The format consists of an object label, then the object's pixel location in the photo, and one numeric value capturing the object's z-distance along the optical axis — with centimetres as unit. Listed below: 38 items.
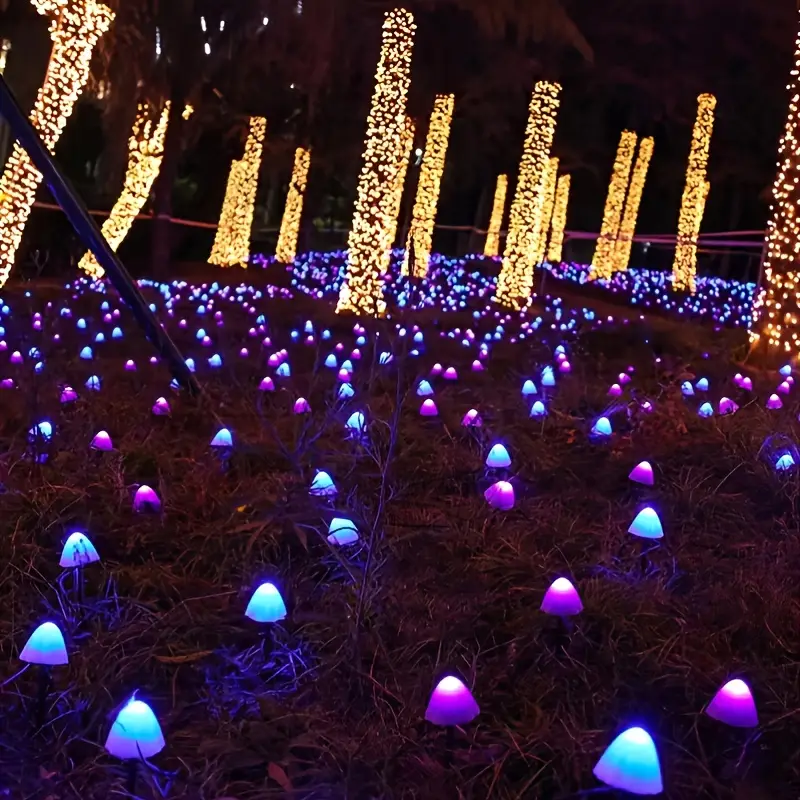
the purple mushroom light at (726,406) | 547
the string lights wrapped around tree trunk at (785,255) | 789
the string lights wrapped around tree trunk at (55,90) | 746
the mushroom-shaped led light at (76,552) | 270
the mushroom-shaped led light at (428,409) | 498
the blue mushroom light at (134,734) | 187
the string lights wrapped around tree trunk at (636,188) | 1989
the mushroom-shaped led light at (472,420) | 475
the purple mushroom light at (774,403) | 571
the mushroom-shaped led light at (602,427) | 470
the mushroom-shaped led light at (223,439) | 399
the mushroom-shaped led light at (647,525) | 312
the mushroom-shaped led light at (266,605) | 245
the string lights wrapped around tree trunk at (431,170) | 1362
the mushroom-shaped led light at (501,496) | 358
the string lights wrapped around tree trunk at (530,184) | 1197
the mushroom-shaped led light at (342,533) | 307
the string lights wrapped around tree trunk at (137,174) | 1191
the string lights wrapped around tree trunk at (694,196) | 1570
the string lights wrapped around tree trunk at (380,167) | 986
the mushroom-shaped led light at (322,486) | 345
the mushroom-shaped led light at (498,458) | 393
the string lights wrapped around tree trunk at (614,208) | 1905
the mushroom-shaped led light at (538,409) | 510
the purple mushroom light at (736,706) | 216
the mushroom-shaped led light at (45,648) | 209
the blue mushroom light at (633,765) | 184
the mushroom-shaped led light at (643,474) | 388
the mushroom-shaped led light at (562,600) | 254
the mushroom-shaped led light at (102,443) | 400
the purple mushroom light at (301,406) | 471
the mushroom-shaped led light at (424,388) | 541
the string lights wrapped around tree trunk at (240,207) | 1648
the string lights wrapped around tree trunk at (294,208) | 1805
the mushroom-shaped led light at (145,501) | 334
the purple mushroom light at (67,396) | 478
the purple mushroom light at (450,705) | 211
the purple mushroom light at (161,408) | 470
